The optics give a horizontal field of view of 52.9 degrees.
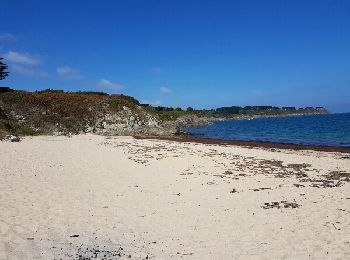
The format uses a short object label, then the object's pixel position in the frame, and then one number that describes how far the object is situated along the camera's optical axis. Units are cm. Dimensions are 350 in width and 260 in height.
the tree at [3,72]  5989
